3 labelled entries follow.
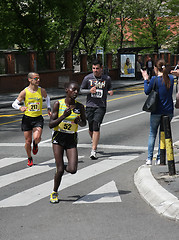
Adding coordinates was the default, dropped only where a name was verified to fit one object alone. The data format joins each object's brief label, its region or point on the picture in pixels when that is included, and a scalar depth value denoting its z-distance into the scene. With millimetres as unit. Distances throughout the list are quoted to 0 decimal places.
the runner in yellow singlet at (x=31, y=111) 14381
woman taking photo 12855
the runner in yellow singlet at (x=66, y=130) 10326
